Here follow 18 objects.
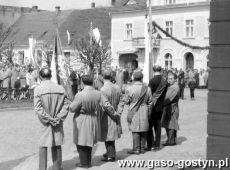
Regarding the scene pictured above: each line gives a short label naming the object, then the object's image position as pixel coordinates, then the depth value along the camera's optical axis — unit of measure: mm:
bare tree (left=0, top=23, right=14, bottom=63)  54731
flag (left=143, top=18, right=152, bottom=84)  19805
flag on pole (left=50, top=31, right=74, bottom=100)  16688
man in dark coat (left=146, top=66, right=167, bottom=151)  11867
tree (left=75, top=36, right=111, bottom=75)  36906
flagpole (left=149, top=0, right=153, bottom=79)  20081
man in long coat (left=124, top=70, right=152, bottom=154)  11245
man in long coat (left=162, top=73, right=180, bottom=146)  12648
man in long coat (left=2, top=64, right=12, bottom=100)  25391
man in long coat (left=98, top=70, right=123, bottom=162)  10453
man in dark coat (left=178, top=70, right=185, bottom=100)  28819
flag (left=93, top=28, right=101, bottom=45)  32522
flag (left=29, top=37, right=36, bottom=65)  33381
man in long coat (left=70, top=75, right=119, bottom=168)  9672
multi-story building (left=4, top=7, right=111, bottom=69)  65750
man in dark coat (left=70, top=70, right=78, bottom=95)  25016
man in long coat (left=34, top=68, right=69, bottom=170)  9164
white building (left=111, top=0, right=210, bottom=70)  50062
